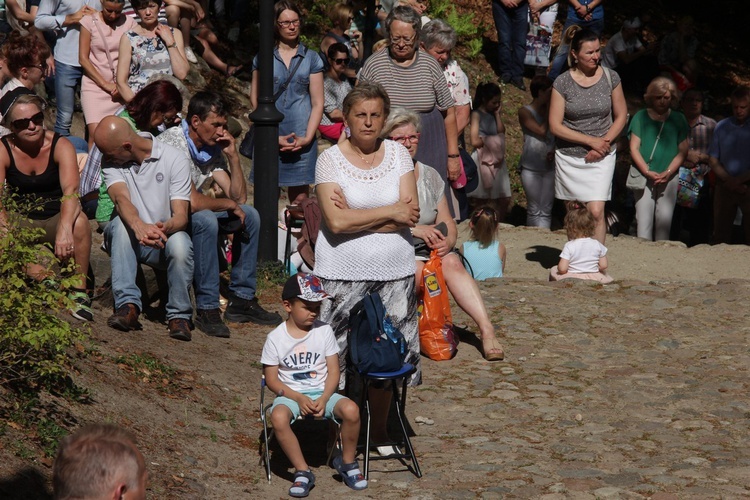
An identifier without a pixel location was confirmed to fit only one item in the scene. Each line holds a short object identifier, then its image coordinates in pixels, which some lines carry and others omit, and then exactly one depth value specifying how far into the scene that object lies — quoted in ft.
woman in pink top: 65.00
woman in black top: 49.06
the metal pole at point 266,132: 62.08
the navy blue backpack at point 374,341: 41.27
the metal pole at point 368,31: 98.02
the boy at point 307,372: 39.93
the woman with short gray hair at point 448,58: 67.31
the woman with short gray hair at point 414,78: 58.70
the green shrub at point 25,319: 38.40
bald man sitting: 50.52
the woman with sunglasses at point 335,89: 74.33
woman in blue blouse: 67.92
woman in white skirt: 69.62
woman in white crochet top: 42.86
